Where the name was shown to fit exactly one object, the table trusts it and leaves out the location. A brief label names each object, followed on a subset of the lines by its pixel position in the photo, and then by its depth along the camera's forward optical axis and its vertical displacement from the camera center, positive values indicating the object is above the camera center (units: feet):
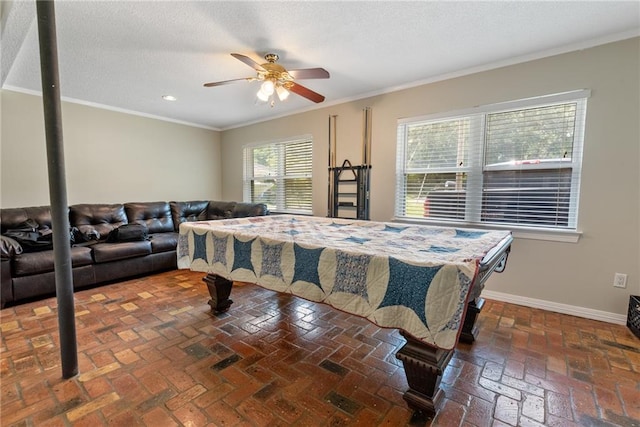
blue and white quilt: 3.90 -1.32
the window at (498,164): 8.64 +0.90
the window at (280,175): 15.24 +0.80
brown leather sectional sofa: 8.98 -2.24
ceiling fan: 7.59 +3.13
